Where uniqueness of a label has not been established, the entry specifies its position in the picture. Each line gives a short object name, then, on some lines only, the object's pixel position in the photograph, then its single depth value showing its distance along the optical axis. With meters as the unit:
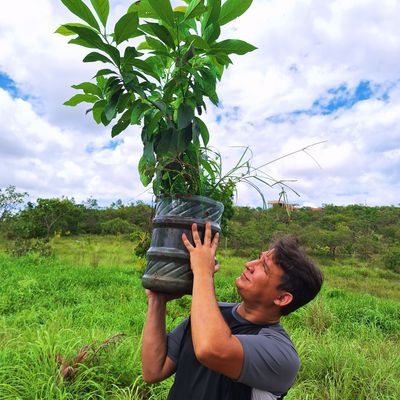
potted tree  1.14
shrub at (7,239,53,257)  11.04
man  1.13
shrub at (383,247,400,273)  18.12
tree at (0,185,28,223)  19.70
